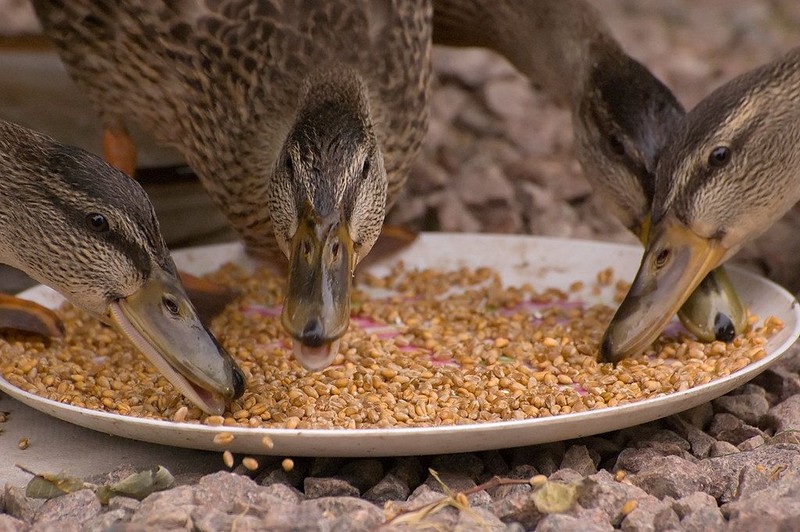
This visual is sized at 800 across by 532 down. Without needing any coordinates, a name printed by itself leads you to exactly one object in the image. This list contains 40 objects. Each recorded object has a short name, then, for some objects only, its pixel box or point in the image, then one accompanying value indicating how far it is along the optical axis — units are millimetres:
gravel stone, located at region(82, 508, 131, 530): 4082
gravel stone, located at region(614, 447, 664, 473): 4754
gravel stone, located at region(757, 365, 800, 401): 5613
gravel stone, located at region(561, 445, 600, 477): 4738
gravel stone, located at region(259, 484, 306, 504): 4297
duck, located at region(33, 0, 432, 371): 4875
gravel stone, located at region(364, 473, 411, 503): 4508
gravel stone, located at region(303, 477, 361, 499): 4467
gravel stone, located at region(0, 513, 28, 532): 4129
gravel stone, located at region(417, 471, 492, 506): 4395
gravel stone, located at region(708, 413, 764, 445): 5152
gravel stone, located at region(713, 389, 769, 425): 5326
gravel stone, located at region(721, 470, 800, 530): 3937
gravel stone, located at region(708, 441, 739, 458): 4961
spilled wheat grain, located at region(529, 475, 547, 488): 4324
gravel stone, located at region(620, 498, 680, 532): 4094
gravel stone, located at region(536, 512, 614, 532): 3955
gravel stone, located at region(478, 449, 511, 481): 4766
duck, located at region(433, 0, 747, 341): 5820
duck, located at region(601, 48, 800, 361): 5480
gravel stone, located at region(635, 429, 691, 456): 4918
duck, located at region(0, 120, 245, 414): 4770
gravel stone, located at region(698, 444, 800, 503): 4461
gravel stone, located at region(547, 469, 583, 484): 4445
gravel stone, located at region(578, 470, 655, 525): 4234
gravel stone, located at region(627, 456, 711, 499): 4477
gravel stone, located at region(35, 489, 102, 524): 4254
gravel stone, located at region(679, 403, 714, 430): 5305
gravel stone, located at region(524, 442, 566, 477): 4797
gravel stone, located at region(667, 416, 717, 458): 5008
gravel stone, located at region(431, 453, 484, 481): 4746
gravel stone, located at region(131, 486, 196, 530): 3949
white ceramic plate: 4344
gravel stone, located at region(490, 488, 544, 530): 4164
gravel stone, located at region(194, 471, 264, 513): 4168
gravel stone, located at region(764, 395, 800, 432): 5160
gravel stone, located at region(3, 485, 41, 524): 4310
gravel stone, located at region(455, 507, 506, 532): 3996
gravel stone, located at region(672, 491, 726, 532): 4086
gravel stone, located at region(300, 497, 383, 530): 3953
